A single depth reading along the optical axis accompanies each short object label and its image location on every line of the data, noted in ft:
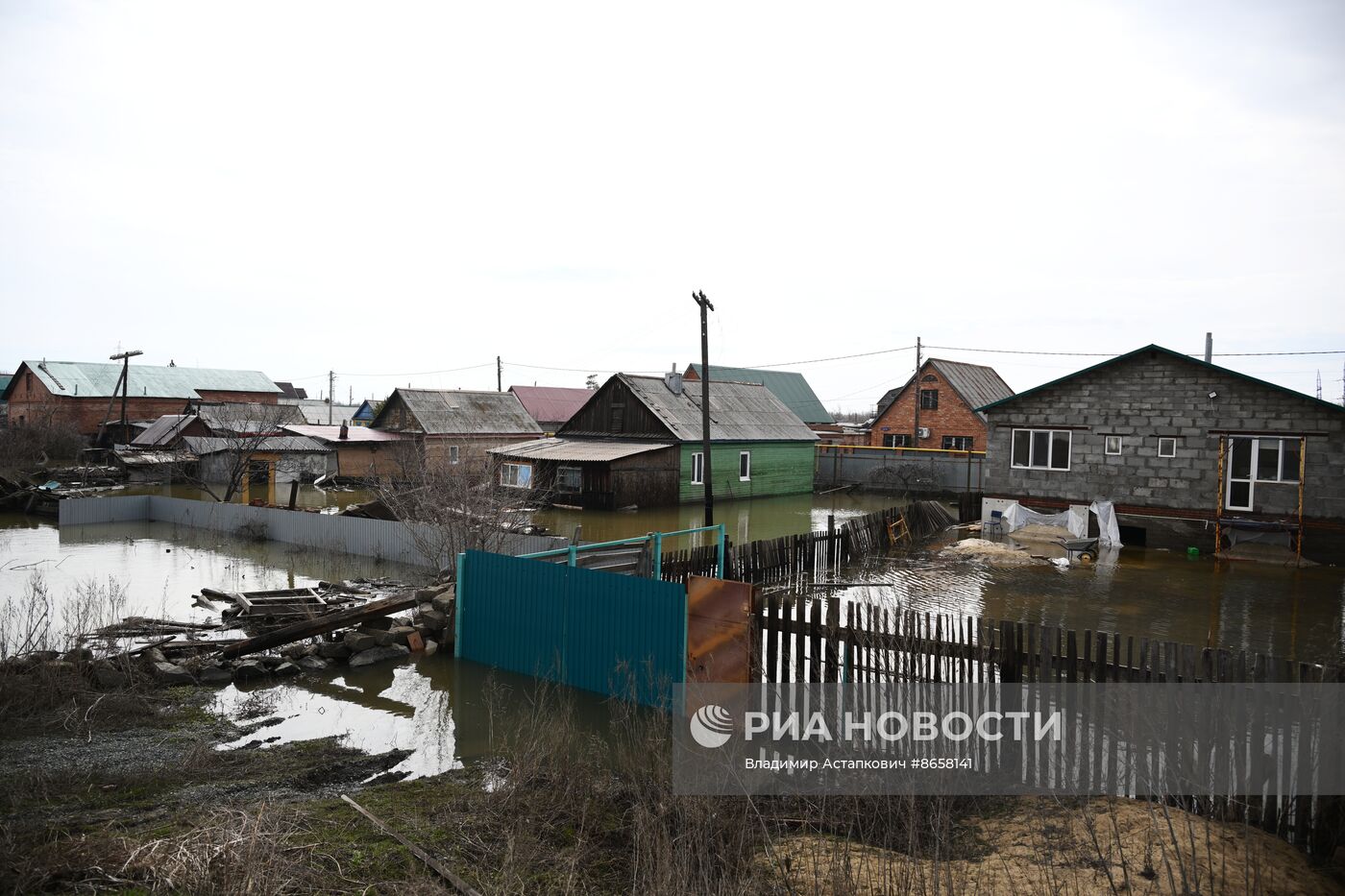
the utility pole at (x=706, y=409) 82.43
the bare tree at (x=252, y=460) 125.39
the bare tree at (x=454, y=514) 55.01
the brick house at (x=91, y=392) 197.26
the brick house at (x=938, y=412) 149.79
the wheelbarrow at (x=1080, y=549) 74.13
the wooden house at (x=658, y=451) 109.40
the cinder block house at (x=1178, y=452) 73.87
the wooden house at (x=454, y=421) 143.54
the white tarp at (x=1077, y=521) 81.51
